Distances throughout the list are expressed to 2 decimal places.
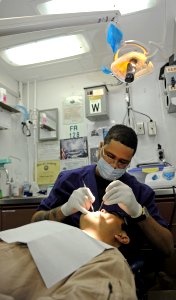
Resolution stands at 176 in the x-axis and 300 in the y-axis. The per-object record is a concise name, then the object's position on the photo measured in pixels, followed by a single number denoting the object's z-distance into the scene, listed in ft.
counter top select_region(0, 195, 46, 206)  6.51
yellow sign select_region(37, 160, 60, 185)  9.50
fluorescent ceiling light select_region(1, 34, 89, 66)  8.05
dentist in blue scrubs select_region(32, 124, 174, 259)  3.99
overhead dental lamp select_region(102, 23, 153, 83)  6.16
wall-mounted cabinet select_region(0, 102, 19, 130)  8.58
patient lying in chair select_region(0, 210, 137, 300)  2.16
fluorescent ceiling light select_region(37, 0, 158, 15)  6.64
